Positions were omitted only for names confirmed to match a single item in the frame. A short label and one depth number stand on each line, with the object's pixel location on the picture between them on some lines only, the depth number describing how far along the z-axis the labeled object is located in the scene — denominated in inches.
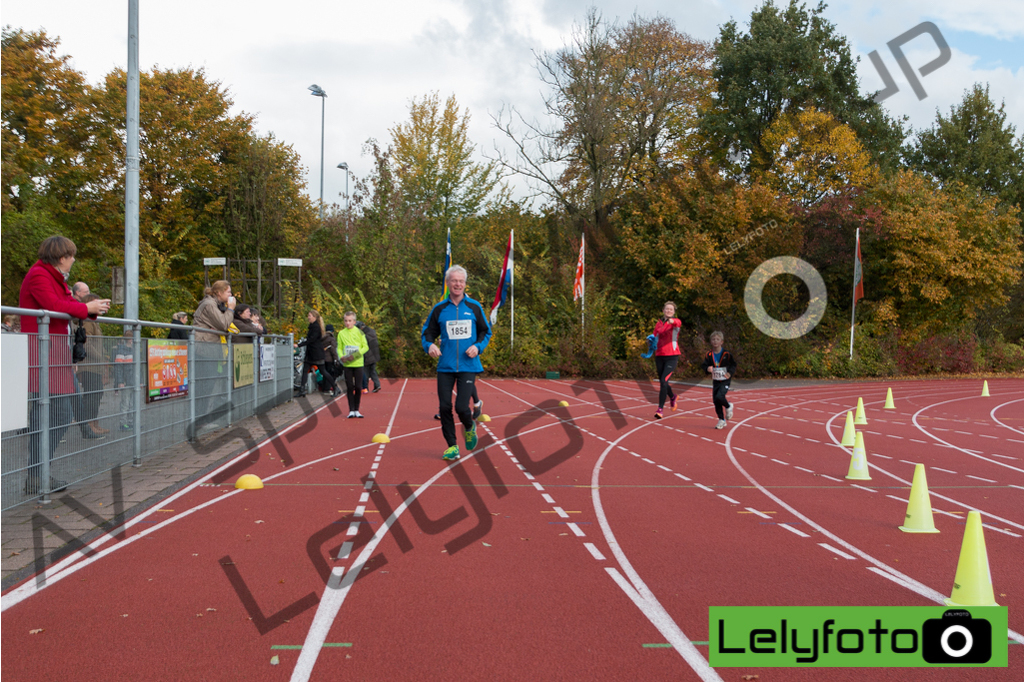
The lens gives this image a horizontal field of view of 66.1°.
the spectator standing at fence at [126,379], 305.0
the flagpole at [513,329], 1090.7
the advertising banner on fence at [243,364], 497.7
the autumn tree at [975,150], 1913.1
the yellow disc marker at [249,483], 295.9
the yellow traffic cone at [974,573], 169.3
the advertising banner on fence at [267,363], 584.7
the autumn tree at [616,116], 1342.3
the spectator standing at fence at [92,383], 272.1
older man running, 359.3
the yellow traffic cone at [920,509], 245.9
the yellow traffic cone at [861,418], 601.9
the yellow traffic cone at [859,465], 343.0
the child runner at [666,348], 559.8
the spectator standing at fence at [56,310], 243.8
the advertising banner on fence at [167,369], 344.8
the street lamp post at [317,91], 1877.2
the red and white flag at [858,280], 1179.3
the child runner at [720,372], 518.9
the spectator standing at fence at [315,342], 725.3
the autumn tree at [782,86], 1508.4
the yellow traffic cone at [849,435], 451.8
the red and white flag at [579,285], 1111.9
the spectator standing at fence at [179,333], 376.4
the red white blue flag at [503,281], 989.5
